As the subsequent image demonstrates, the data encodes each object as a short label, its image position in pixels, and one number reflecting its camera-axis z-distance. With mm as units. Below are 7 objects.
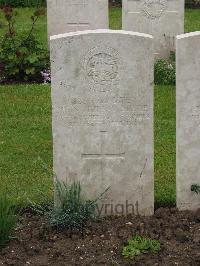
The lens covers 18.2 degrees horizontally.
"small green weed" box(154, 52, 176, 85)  7994
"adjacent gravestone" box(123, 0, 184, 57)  8568
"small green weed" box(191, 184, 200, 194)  4757
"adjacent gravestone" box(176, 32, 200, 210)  4556
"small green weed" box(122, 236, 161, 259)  4278
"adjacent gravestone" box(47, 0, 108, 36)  8945
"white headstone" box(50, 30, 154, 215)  4539
